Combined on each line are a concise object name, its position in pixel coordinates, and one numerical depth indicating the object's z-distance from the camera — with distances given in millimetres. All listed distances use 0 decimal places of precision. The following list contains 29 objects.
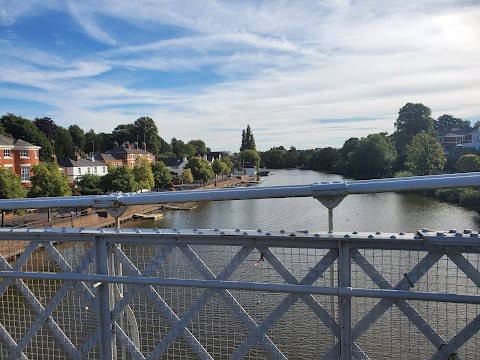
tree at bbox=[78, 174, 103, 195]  43000
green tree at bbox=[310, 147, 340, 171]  99625
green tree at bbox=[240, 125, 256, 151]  138750
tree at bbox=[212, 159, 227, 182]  81000
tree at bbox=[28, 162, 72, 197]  32438
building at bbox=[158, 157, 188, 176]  83962
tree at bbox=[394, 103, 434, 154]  75562
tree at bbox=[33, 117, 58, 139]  77750
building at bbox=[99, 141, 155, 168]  66312
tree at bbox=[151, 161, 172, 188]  56719
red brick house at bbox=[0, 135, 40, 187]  40938
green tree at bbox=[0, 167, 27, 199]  28359
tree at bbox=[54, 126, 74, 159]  79062
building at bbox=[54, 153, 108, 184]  56312
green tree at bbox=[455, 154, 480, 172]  45822
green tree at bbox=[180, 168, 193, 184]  63844
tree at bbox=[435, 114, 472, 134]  115125
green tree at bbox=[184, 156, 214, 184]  66375
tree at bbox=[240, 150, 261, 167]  118250
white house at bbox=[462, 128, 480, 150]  76688
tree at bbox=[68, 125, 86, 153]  91750
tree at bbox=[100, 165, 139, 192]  41062
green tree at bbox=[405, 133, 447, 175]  51562
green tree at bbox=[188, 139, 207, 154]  131875
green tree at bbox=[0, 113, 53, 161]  66812
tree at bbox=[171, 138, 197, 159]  111488
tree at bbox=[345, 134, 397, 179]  65875
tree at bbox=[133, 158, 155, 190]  49500
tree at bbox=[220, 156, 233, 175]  88219
